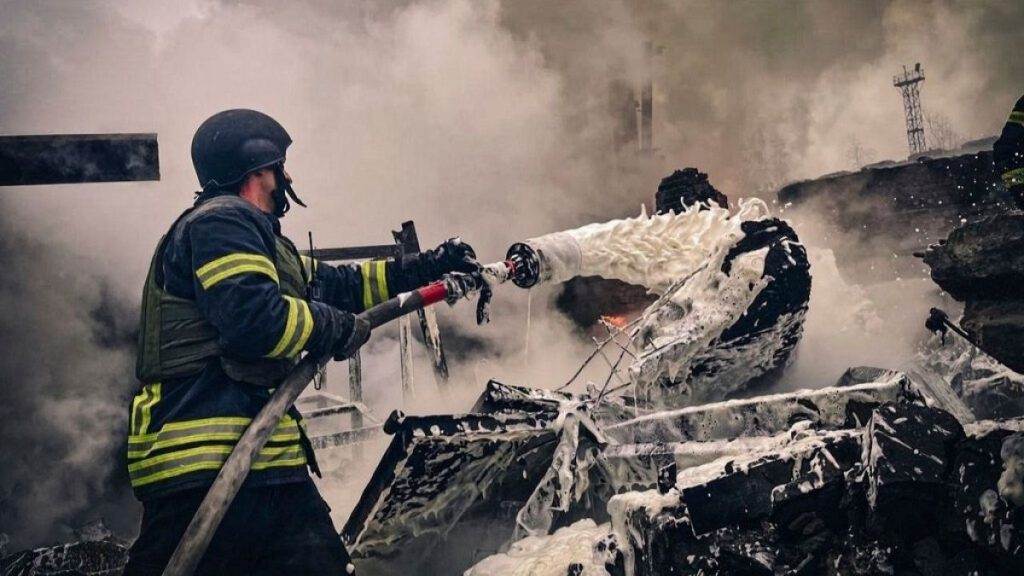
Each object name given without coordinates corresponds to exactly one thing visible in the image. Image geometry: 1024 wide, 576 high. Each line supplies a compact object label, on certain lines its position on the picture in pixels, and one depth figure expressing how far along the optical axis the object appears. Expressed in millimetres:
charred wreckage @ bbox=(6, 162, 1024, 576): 1980
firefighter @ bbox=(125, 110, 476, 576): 1780
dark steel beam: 2236
